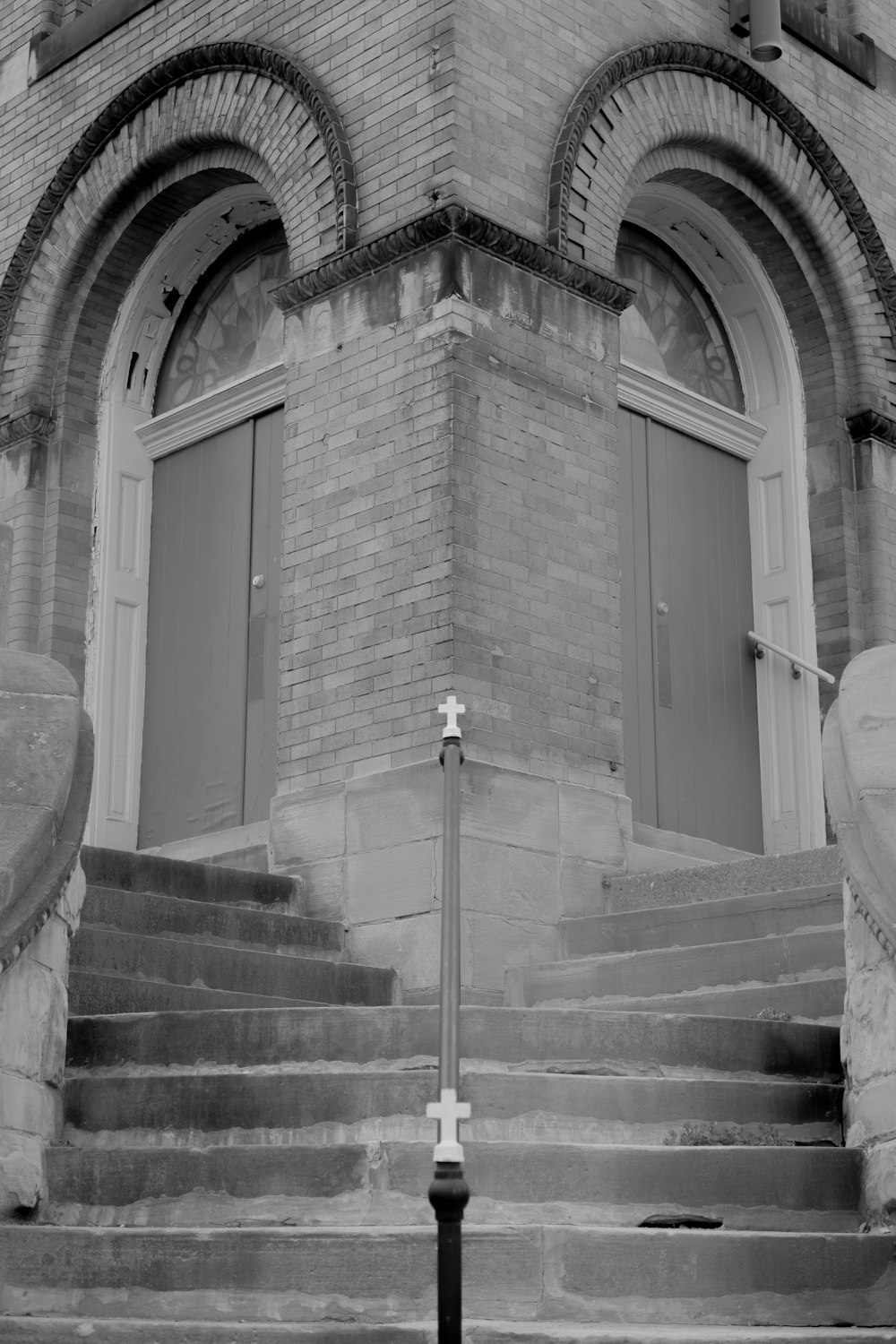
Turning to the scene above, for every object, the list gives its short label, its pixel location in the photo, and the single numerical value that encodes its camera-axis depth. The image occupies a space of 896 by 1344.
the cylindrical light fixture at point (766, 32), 10.99
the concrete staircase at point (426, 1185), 4.94
